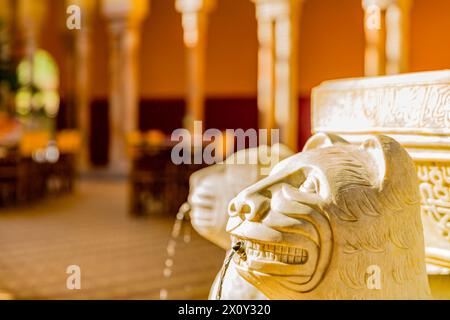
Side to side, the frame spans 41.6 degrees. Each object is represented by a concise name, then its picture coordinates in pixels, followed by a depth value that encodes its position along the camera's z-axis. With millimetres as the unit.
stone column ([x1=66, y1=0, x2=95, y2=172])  14922
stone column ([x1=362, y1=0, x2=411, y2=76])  8461
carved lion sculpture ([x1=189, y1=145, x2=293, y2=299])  2510
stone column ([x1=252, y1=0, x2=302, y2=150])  10312
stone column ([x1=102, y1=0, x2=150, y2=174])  12938
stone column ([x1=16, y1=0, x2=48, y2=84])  16359
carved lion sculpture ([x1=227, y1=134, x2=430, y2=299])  1513
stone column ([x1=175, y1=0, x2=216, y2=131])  11945
